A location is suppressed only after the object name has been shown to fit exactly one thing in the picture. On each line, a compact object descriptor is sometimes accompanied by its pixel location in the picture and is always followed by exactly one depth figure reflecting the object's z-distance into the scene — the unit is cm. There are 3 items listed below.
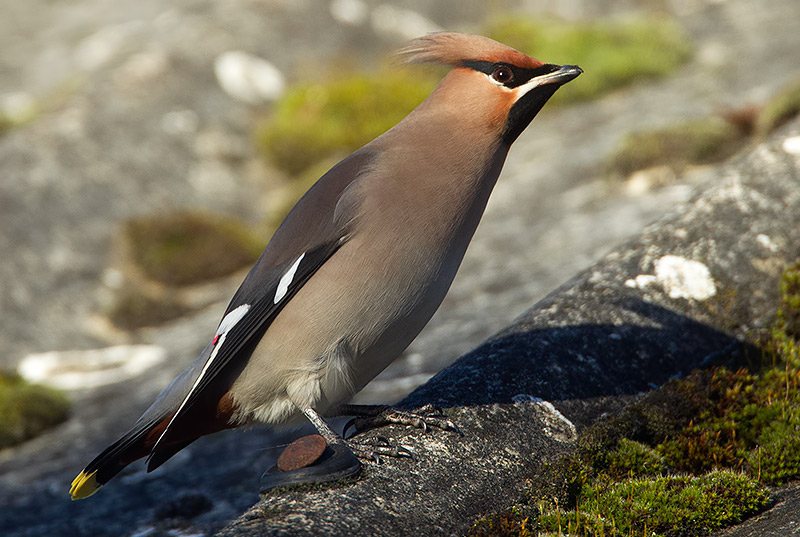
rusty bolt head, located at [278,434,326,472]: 622
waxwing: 730
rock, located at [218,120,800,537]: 603
